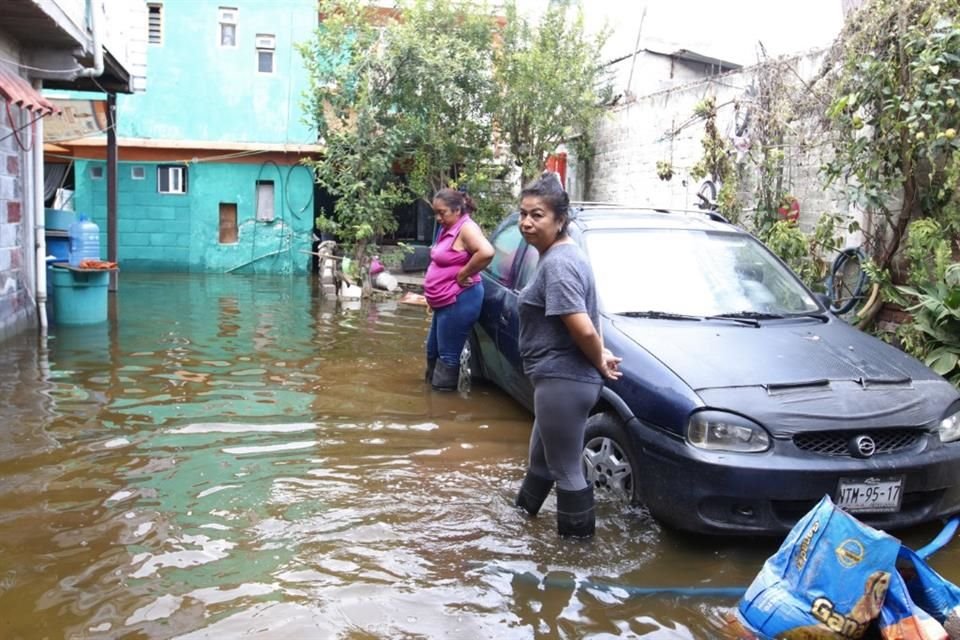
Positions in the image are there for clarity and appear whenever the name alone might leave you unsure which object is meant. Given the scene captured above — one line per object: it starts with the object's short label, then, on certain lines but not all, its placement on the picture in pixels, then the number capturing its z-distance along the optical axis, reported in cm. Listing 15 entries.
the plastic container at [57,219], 1045
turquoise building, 1834
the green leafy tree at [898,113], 648
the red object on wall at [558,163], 1559
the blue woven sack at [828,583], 286
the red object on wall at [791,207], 872
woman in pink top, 603
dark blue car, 361
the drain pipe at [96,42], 907
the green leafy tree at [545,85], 1408
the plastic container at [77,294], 948
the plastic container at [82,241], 973
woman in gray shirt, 355
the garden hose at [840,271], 743
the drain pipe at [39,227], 921
